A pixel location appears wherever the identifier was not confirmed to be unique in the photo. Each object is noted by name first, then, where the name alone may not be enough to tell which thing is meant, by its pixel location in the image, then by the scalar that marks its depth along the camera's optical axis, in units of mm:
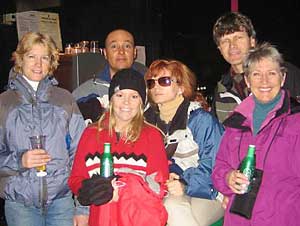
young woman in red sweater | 2766
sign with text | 6367
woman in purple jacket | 2676
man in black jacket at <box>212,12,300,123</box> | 3504
